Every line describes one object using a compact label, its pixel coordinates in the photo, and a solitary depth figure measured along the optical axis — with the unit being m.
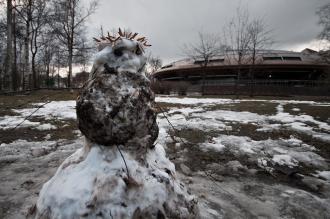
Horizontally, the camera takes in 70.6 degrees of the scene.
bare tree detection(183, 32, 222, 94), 26.94
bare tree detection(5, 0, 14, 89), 14.31
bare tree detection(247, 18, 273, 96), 23.55
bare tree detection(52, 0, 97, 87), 18.59
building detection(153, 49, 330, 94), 33.72
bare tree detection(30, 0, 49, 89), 17.73
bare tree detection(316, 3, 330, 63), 20.88
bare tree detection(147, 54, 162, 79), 48.16
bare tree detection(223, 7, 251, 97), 23.60
